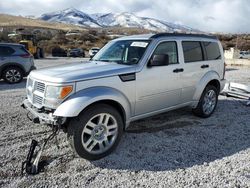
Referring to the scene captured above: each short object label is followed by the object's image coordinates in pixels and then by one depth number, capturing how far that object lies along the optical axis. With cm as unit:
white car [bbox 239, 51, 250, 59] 2667
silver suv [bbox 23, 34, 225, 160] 363
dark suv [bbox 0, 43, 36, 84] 1031
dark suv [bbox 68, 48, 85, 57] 3432
